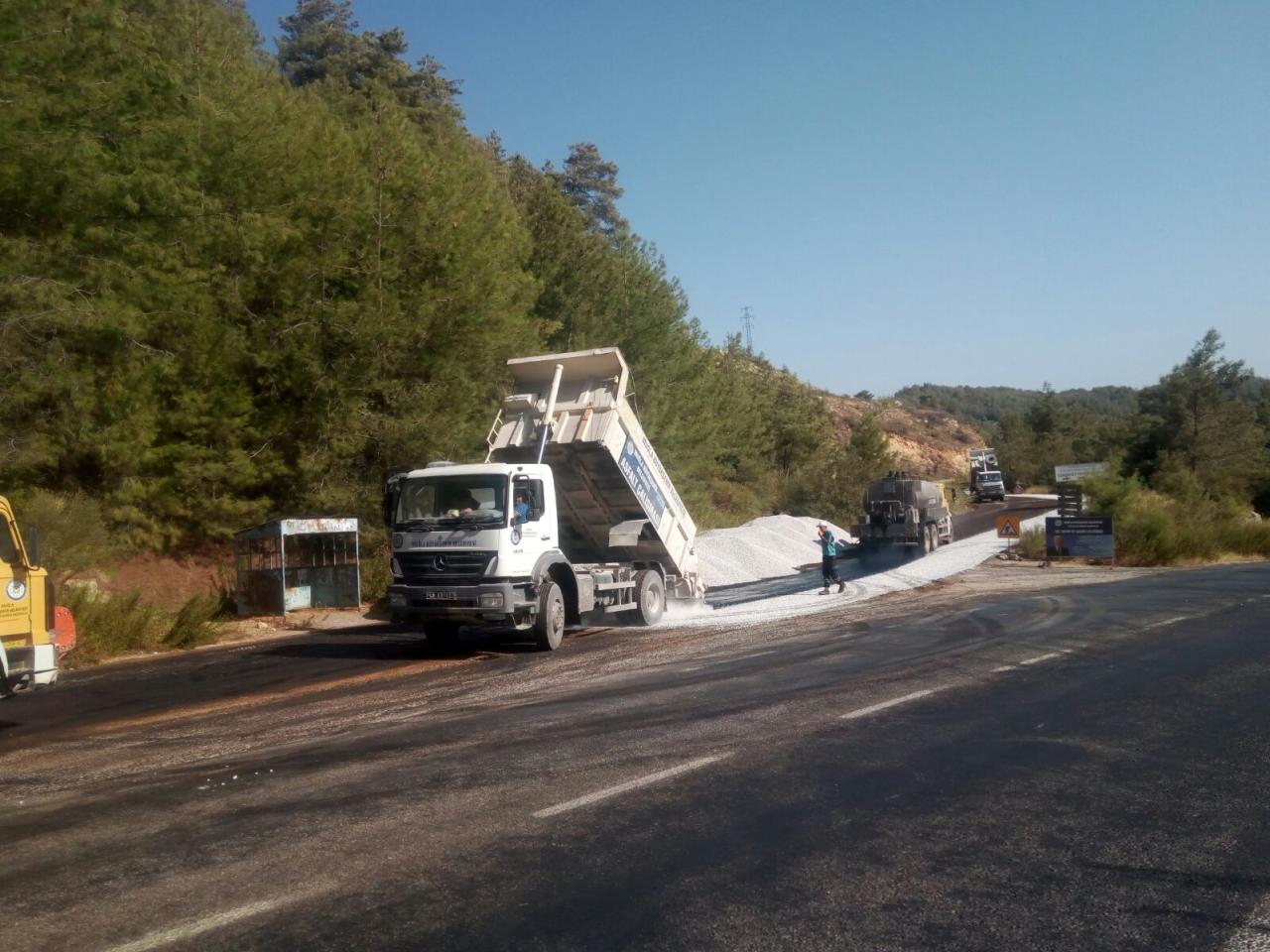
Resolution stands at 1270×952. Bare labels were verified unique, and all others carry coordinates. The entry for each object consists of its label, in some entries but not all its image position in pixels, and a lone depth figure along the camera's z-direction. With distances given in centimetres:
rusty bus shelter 2091
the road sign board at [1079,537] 2812
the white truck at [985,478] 6825
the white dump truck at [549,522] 1466
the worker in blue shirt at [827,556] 2188
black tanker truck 3478
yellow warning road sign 3020
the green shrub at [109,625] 1645
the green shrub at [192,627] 1791
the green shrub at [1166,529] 3005
